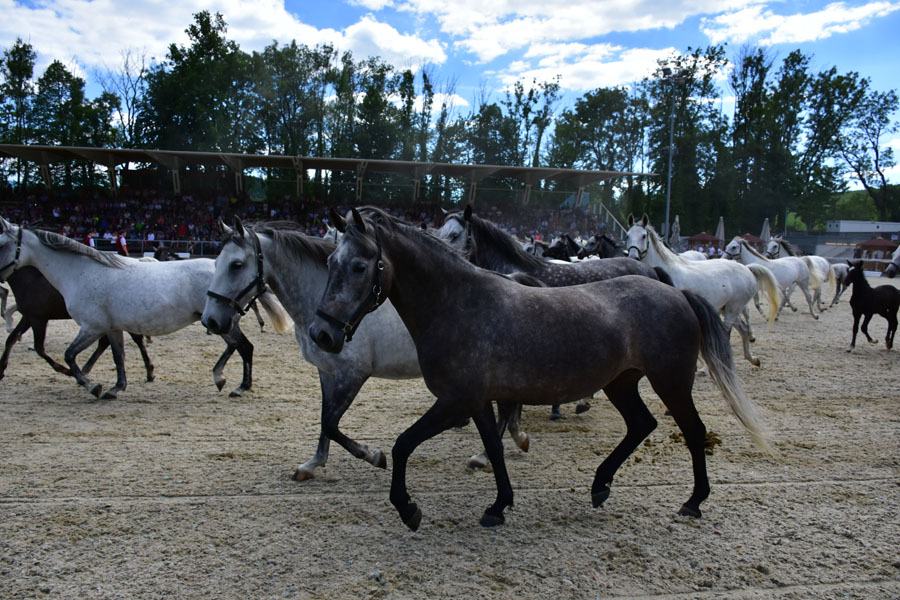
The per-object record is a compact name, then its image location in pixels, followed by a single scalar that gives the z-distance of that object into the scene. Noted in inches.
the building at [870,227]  1721.2
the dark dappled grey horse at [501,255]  207.2
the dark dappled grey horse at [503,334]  119.8
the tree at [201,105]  1523.1
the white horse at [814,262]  549.6
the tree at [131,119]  1547.7
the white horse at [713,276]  317.1
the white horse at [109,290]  243.3
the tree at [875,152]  1927.9
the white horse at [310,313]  157.2
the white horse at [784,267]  519.2
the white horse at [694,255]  590.9
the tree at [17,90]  1514.5
